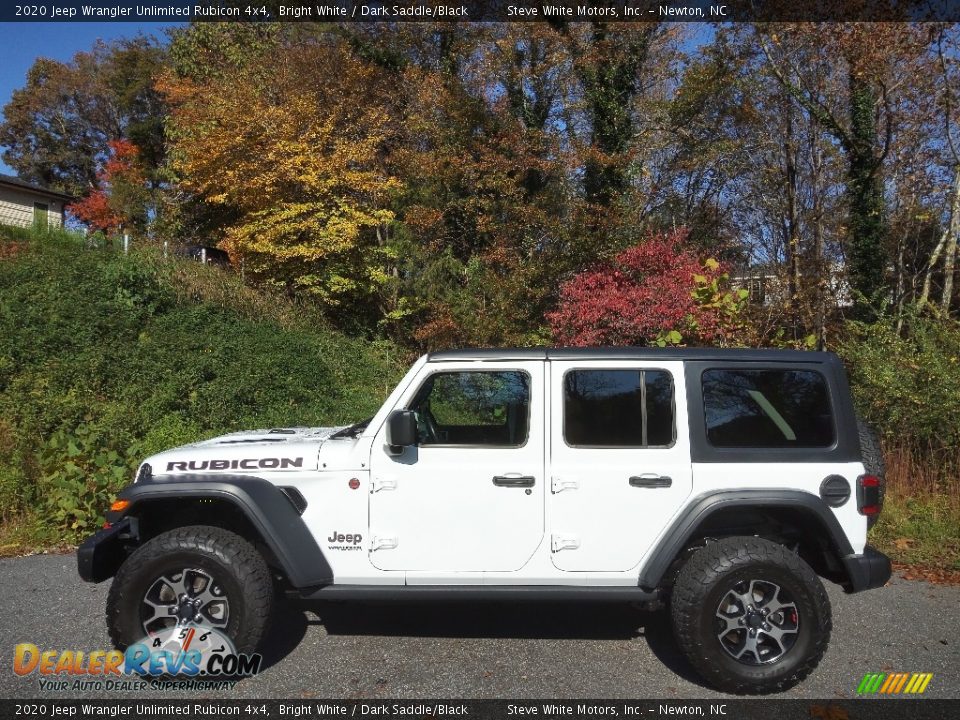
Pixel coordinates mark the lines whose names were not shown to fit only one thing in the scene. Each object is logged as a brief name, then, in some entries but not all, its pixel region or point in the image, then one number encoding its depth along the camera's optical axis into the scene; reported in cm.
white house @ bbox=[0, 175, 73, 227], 2684
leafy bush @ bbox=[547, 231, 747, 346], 973
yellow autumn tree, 1357
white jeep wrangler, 356
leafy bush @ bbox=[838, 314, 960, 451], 688
